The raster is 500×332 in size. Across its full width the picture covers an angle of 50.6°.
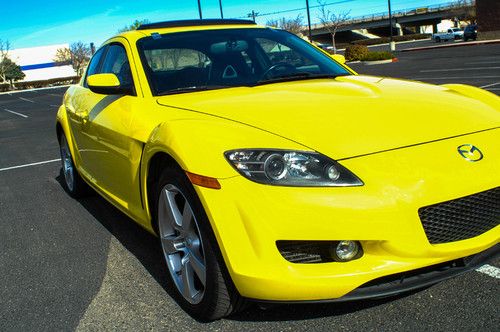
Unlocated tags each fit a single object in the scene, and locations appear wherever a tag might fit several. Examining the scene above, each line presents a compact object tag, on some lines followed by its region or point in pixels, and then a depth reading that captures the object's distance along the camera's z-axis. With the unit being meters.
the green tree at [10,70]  78.38
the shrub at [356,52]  33.47
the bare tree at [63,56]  87.91
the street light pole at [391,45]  42.23
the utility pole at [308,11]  44.53
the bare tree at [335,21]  54.06
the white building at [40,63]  88.06
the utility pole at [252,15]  68.03
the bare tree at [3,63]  76.59
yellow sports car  2.26
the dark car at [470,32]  45.91
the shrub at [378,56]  29.91
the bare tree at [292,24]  77.31
